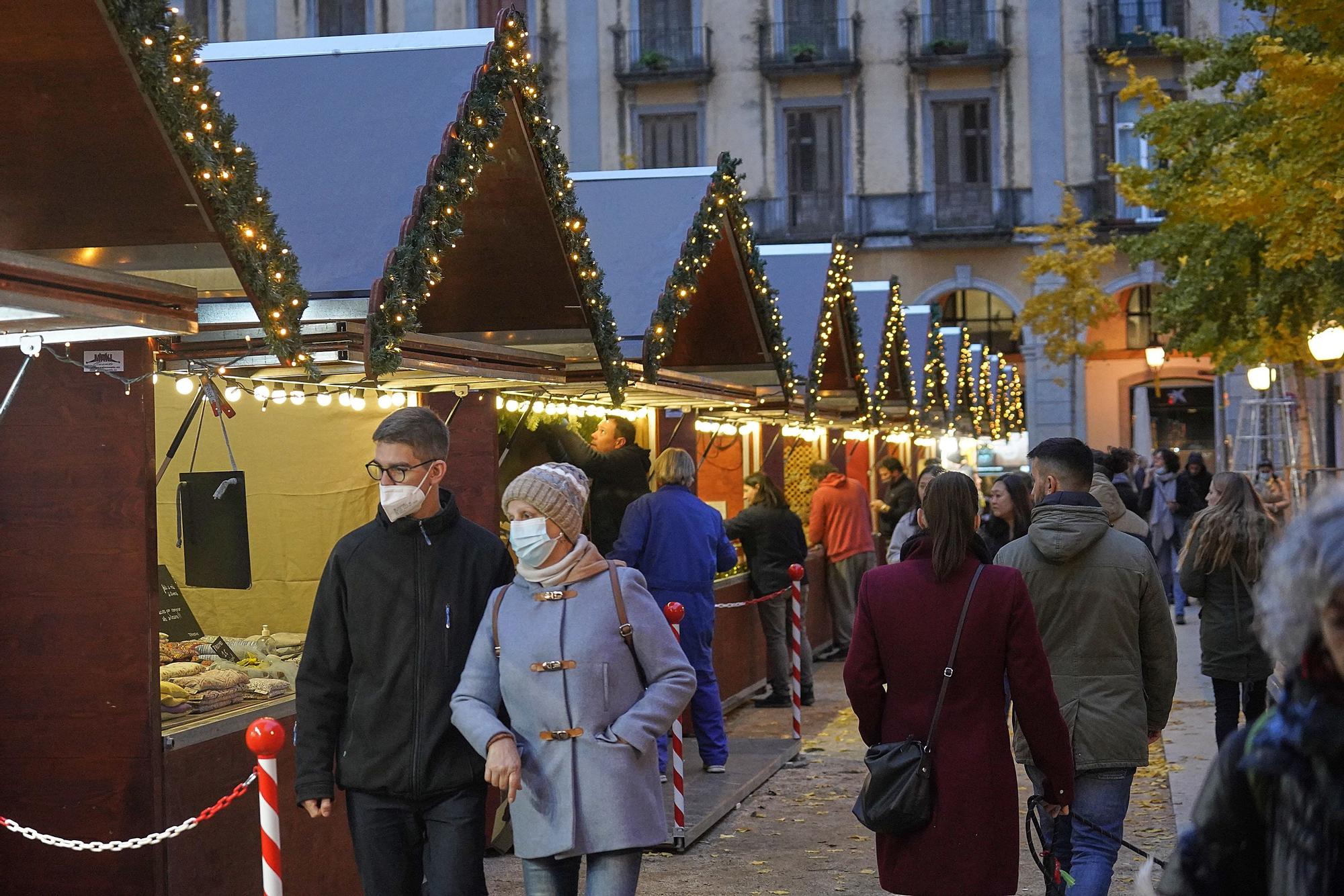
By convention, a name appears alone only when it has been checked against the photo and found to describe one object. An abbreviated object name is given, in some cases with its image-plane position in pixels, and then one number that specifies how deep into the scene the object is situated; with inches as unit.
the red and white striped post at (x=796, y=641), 417.7
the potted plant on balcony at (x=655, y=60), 1581.0
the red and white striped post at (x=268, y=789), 188.9
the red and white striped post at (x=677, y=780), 317.7
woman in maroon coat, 186.5
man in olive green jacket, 219.3
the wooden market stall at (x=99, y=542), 216.5
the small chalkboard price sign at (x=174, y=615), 289.0
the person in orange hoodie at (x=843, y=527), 609.0
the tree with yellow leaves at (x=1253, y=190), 500.7
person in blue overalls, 372.8
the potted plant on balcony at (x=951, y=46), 1562.5
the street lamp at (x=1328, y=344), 609.9
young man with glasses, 175.9
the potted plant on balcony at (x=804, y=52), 1572.3
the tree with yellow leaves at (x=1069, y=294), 1344.7
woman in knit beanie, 169.0
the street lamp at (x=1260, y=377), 897.5
